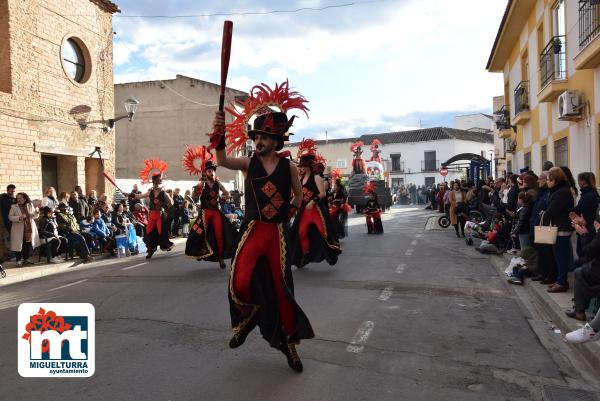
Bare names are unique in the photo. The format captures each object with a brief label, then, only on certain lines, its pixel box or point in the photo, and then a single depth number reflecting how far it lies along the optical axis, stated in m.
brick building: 13.37
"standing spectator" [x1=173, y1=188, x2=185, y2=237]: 17.52
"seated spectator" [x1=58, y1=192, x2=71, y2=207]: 12.41
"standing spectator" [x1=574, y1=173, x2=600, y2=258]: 6.94
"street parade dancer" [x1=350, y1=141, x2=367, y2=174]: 31.62
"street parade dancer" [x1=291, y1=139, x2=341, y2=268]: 9.45
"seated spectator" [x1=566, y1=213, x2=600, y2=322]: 5.41
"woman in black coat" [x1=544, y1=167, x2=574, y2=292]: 7.26
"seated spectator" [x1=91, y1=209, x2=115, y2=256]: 12.80
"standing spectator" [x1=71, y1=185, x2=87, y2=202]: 13.63
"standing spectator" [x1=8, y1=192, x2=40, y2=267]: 11.49
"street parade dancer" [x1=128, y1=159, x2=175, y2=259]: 11.29
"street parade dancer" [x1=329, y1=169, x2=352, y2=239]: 13.48
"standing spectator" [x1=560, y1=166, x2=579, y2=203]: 7.48
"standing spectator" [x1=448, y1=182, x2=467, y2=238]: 15.54
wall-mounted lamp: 15.24
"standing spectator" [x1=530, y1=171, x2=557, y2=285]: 7.82
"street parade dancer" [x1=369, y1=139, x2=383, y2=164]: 36.61
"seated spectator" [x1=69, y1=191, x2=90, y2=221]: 13.16
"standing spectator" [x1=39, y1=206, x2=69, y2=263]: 11.70
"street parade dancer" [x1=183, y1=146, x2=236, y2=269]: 9.81
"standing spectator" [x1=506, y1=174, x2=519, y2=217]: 10.99
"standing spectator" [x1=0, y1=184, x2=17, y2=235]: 11.79
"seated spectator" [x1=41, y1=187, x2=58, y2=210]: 12.38
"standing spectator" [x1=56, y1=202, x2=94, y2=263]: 12.07
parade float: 29.88
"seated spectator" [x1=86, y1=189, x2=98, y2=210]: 14.19
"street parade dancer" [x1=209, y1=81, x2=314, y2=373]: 4.34
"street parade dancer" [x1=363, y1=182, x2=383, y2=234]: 16.92
